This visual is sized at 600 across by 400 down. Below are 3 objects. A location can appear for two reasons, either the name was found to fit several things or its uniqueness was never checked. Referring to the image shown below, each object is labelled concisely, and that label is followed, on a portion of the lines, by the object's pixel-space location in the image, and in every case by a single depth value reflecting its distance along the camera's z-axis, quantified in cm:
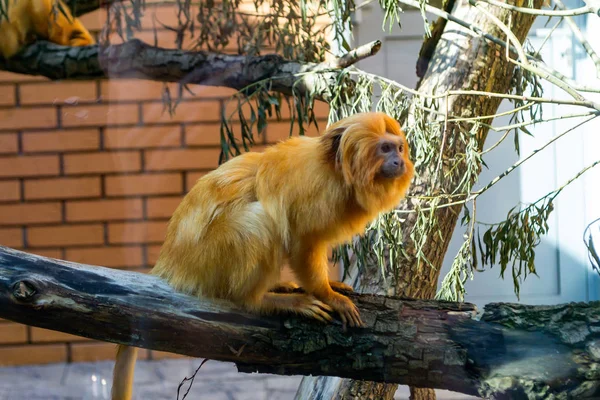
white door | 295
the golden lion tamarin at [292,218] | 227
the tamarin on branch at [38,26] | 294
